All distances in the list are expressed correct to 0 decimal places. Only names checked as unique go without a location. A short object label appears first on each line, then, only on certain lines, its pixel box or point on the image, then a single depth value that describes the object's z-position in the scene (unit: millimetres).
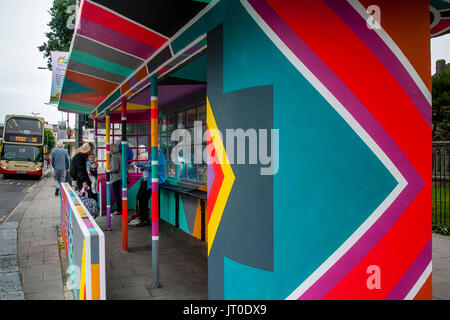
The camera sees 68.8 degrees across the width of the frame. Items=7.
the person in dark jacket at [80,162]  6219
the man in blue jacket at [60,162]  10505
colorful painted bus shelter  1812
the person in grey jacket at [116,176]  6777
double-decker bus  17969
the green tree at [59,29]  16484
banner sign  8349
